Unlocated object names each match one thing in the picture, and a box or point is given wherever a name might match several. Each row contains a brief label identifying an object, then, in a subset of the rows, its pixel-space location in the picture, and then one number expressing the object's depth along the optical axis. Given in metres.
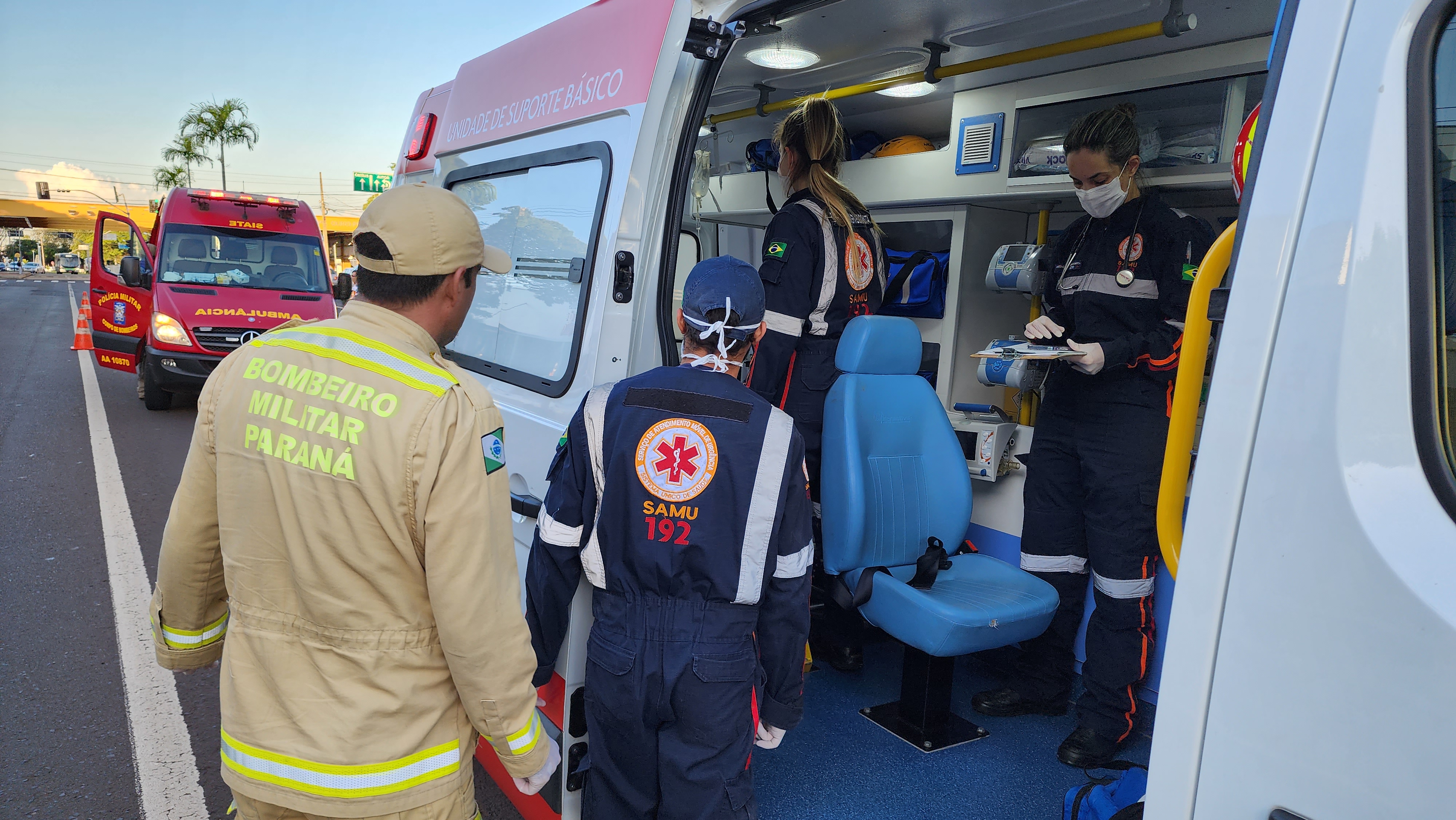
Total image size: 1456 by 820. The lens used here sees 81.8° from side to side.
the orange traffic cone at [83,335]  13.20
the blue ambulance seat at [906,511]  2.53
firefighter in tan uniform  1.27
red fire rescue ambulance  7.71
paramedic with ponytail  2.84
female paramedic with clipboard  2.57
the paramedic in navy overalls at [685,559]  1.69
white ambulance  0.84
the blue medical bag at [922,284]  4.35
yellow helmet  4.43
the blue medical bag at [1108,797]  1.96
